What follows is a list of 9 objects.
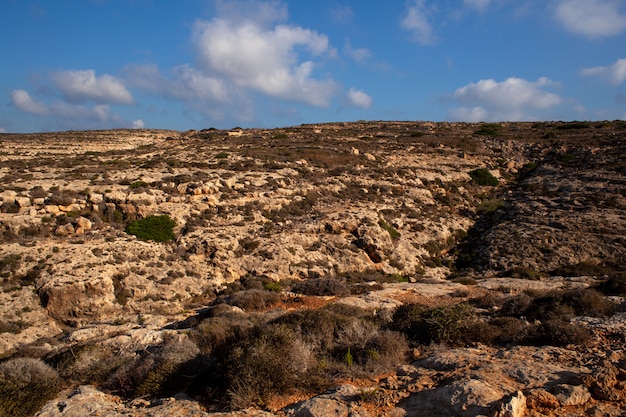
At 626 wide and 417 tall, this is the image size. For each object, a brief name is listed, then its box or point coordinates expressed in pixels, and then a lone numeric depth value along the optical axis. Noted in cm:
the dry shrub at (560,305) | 876
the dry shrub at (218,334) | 755
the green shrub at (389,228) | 2088
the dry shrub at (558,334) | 697
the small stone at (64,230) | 1647
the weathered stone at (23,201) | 1764
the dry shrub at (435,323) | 768
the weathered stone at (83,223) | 1697
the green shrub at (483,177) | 3100
